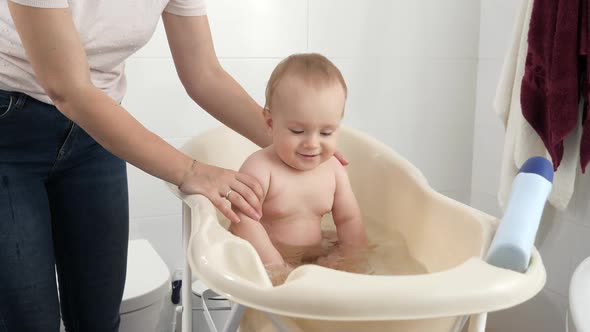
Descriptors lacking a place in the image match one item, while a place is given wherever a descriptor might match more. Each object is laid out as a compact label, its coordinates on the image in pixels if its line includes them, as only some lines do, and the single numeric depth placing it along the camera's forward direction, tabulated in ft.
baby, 6.07
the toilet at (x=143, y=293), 7.49
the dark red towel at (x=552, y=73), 7.48
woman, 5.63
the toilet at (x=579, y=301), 6.59
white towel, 7.83
